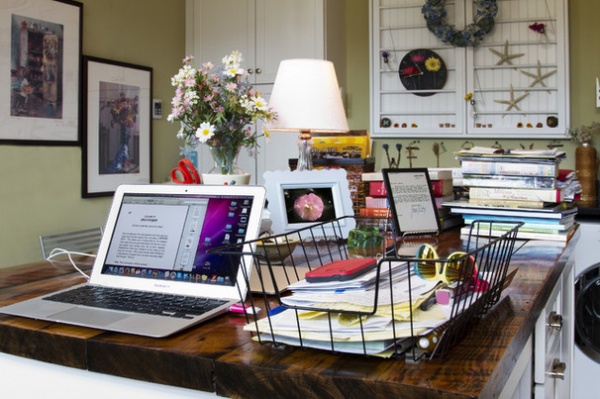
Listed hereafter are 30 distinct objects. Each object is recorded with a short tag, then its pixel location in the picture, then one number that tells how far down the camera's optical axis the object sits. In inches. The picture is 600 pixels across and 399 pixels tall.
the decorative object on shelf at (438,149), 186.5
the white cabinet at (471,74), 170.1
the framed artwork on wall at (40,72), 137.0
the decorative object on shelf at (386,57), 187.5
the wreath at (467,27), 171.3
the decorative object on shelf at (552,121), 169.8
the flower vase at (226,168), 70.3
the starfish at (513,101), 173.0
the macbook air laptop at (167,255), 41.8
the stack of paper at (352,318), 31.3
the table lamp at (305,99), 82.8
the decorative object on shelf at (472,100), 177.8
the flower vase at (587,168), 157.6
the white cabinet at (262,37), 179.0
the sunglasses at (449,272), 36.1
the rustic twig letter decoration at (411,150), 190.1
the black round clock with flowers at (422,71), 181.8
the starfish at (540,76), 170.2
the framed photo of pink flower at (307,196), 74.1
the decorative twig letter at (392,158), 190.5
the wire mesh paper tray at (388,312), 31.4
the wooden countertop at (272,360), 29.1
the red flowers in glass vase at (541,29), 169.5
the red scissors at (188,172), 68.1
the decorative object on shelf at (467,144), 183.9
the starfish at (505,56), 174.2
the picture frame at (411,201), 77.6
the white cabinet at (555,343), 51.3
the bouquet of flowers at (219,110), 68.9
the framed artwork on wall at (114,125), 156.6
